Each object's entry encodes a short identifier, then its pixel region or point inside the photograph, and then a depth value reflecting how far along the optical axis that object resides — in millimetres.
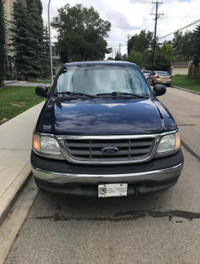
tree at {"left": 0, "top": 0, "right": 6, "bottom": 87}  14218
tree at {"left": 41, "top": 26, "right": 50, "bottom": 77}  25552
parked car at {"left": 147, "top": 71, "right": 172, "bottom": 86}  20524
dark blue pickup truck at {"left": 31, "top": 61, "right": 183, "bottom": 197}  2266
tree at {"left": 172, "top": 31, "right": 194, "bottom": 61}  70957
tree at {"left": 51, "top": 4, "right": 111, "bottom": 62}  50637
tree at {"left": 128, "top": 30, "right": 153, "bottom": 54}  76474
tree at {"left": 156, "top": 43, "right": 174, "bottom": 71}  35757
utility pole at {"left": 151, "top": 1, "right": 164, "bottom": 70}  32522
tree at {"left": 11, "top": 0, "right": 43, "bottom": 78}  20736
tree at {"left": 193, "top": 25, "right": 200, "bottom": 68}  21256
